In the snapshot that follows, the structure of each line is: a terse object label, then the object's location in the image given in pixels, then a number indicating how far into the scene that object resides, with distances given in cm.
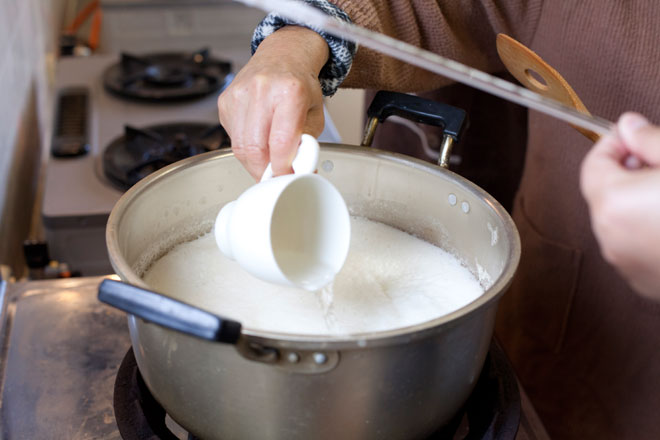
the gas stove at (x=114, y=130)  104
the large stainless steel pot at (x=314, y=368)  41
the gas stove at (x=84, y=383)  58
